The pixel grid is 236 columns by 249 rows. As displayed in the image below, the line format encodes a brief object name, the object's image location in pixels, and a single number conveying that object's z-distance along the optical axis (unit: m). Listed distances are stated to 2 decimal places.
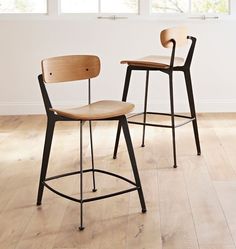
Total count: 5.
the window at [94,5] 5.33
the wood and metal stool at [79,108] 2.74
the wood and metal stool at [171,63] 3.59
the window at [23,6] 5.34
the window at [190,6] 5.32
